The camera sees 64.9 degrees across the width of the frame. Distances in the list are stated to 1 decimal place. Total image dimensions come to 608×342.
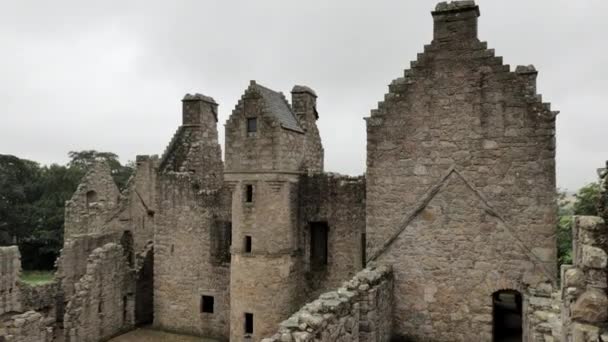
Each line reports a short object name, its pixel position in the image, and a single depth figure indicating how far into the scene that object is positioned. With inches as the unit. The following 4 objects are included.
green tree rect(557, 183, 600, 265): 741.3
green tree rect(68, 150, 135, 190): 2430.2
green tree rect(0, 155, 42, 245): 1849.2
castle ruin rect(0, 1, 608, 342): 393.4
